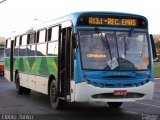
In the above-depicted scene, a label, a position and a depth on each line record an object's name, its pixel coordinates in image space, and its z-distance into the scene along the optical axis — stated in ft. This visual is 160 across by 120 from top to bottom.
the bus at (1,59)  134.10
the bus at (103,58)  41.14
